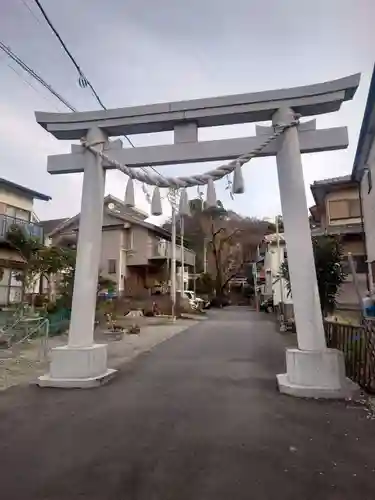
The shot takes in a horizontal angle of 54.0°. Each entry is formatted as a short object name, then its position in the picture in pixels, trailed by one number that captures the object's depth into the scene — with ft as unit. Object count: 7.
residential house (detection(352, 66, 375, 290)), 28.75
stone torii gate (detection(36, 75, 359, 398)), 17.43
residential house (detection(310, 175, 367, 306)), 45.96
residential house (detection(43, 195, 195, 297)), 86.63
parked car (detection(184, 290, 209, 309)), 93.61
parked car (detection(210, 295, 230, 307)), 120.67
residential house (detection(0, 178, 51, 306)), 55.88
